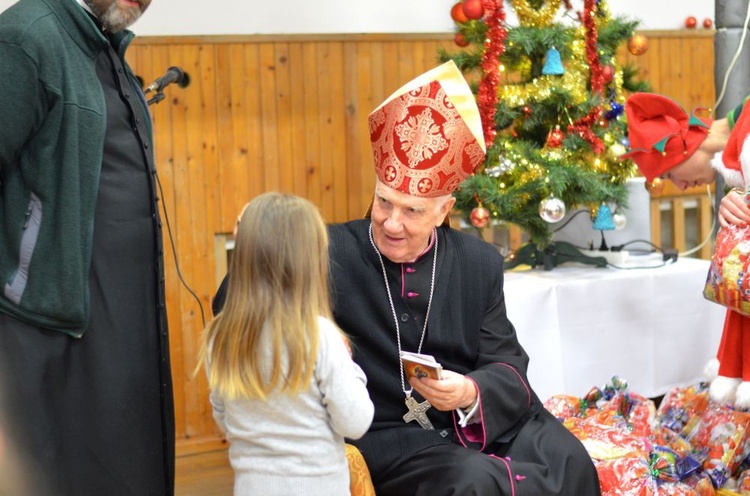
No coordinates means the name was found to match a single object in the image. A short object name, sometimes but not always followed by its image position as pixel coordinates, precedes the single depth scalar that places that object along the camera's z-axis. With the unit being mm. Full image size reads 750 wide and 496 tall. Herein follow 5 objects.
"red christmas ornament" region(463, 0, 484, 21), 3496
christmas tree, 3504
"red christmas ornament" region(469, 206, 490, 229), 3436
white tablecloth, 3479
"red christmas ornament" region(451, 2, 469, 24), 3783
